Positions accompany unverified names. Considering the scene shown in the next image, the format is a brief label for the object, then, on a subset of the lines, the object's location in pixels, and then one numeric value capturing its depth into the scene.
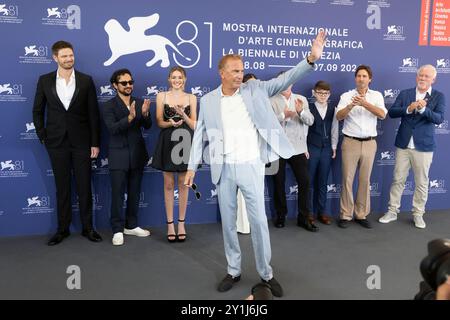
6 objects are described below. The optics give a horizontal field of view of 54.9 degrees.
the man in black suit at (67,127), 4.11
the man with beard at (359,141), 4.72
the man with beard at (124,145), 4.16
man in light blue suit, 3.04
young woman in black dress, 4.21
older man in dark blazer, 4.69
